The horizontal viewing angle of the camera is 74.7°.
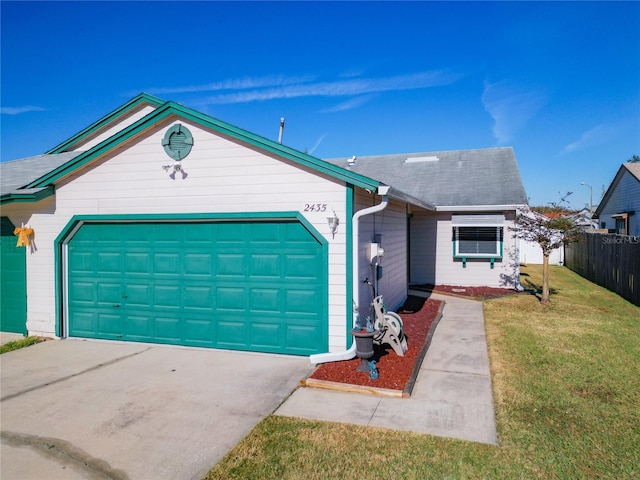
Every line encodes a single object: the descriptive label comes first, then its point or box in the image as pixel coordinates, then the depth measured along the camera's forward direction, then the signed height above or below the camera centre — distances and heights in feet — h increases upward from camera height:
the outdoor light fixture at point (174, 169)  24.27 +4.00
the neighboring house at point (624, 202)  61.93 +5.54
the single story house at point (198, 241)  22.30 -0.19
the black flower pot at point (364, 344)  19.72 -5.08
